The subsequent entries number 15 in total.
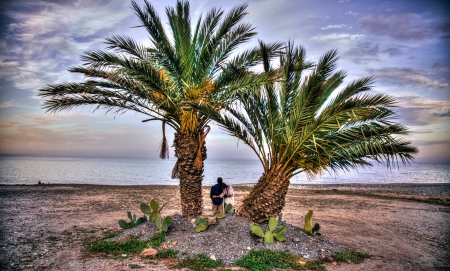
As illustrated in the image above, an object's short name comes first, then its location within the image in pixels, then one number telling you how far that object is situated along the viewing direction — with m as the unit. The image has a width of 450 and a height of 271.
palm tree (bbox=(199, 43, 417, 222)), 6.75
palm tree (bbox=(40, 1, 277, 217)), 7.63
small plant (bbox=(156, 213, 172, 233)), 7.13
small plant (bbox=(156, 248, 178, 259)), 6.20
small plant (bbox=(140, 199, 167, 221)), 7.89
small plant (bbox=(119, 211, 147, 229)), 8.19
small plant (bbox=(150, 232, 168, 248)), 6.71
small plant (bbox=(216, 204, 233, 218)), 8.60
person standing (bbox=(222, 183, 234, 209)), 9.85
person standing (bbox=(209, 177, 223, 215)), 9.59
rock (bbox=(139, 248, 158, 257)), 6.21
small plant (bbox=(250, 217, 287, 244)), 6.71
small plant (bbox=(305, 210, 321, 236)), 7.66
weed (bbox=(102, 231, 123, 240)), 7.75
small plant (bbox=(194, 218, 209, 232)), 7.06
